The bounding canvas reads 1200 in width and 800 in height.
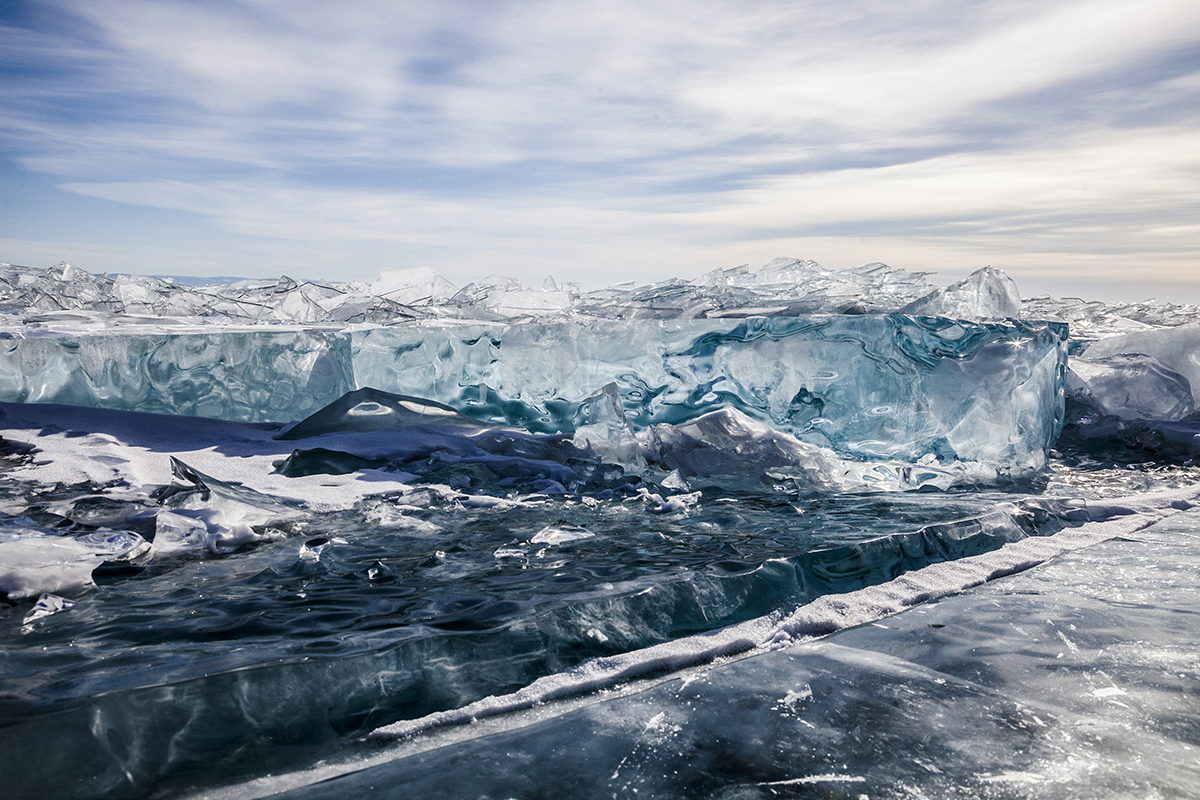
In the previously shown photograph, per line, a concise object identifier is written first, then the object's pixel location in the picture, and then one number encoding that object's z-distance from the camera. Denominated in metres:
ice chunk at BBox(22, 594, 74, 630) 1.91
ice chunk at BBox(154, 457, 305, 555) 2.61
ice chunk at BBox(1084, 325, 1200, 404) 6.04
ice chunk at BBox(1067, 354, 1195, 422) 5.71
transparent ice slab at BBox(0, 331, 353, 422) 4.84
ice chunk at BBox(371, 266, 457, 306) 7.13
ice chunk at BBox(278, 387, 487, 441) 4.63
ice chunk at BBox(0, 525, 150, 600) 2.07
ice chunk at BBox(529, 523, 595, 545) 2.70
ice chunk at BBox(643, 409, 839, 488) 4.16
